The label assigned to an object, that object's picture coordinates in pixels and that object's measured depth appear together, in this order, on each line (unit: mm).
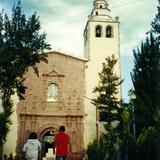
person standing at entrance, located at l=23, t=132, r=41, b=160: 5933
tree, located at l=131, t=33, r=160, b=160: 12875
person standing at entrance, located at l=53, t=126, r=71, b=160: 6220
